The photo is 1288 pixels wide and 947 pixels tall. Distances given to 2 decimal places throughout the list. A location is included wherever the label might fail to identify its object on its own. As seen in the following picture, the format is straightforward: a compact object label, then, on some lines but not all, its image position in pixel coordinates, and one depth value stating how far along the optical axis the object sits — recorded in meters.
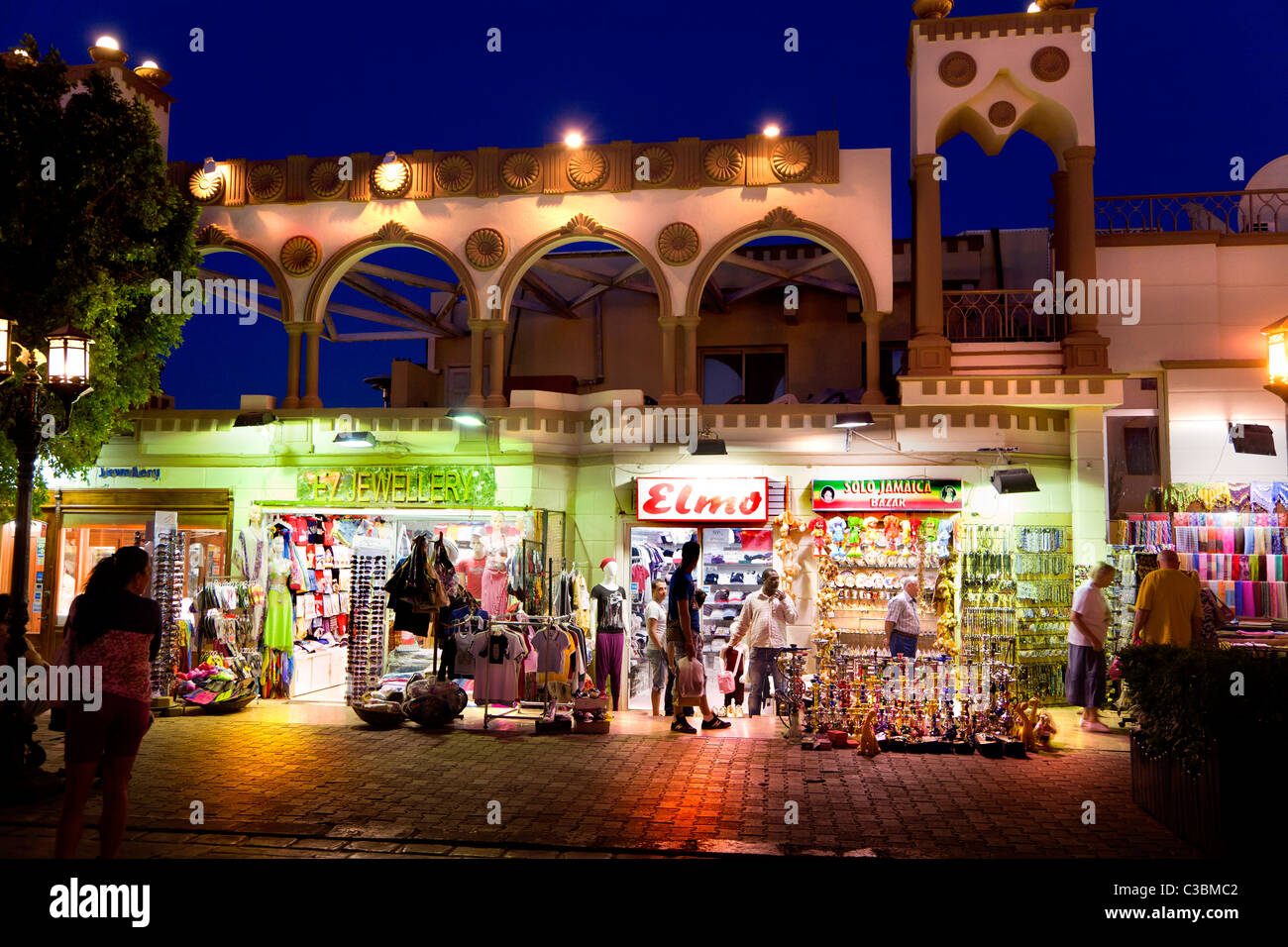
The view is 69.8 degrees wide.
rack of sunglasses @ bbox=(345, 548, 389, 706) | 11.73
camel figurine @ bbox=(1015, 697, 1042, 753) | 9.51
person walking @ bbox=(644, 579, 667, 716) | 11.57
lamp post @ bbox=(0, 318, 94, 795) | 7.50
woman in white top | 10.86
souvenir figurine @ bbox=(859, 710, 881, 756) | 9.46
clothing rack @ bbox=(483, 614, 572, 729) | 10.85
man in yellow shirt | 9.92
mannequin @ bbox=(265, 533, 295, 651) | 12.66
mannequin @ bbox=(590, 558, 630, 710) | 11.70
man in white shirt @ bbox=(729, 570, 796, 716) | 11.10
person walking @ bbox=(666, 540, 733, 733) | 10.34
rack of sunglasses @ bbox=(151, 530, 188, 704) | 11.25
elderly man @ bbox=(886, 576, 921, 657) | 11.05
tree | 10.70
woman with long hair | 5.63
